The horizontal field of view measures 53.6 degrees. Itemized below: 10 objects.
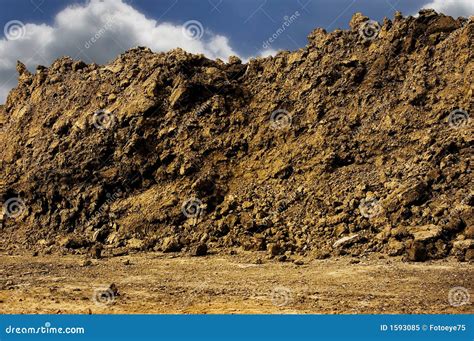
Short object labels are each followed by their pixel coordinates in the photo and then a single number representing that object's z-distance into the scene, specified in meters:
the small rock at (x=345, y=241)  17.12
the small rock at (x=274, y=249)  17.23
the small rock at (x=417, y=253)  15.05
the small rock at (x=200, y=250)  18.38
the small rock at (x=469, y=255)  14.59
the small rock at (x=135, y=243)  20.20
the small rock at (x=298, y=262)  15.78
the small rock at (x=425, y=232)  15.80
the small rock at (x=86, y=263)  17.00
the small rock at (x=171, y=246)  19.39
